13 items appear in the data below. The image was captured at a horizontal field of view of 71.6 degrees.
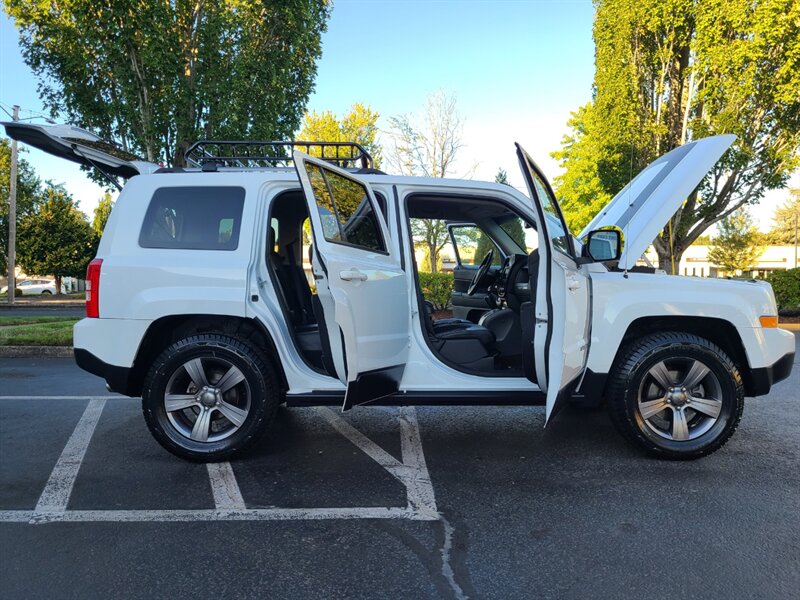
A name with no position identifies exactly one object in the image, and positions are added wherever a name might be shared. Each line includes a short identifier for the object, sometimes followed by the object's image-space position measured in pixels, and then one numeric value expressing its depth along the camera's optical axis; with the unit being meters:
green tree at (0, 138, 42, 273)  29.80
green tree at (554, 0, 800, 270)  13.17
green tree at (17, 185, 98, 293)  30.41
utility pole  22.69
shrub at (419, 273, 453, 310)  14.03
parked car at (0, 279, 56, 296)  36.78
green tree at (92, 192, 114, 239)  36.47
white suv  3.65
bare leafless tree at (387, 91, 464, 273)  20.80
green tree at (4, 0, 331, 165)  10.95
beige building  54.19
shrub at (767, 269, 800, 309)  14.56
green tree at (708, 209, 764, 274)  41.28
